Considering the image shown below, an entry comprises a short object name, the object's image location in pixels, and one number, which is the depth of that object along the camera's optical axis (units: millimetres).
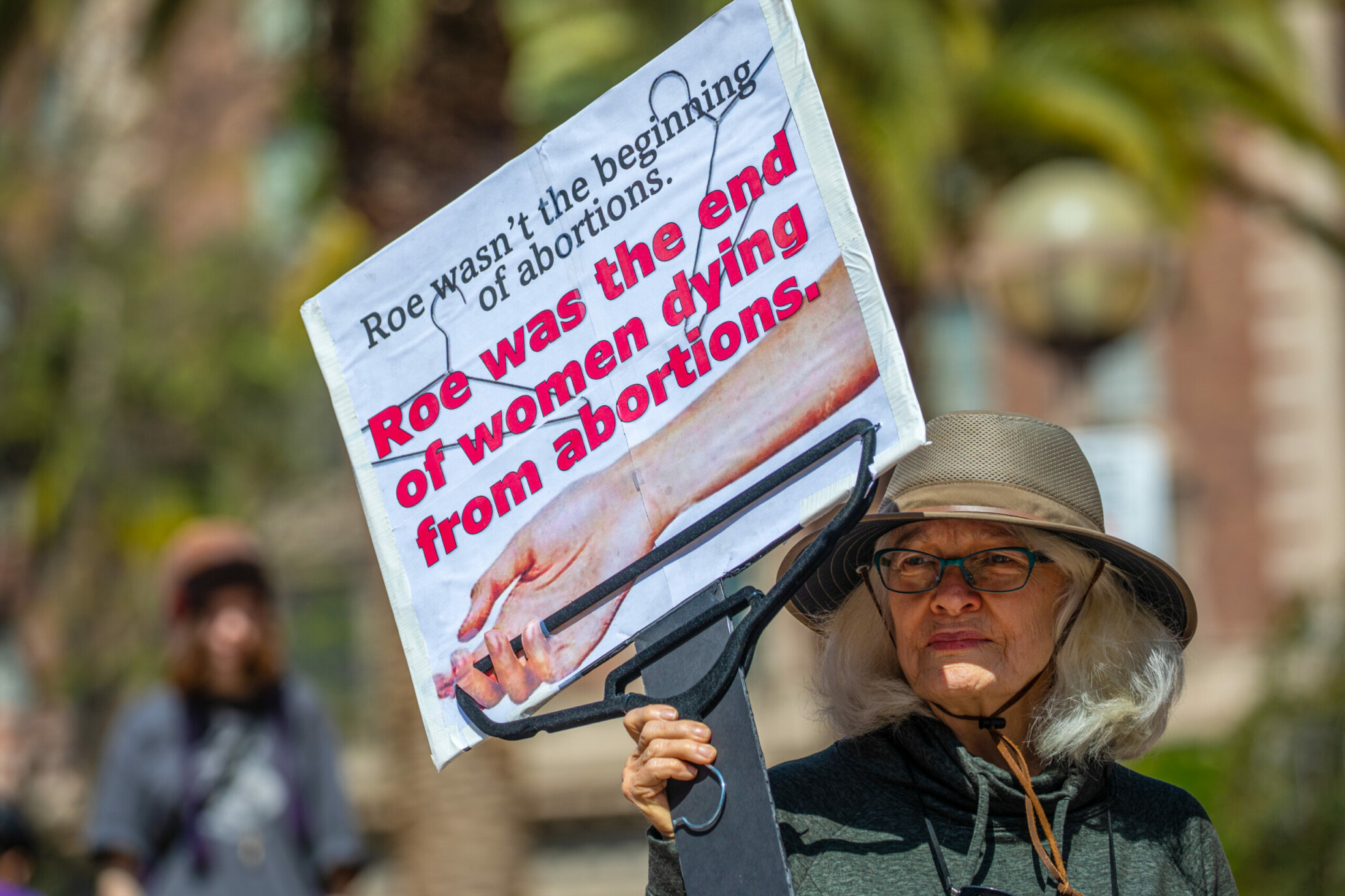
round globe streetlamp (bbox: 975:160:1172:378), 16594
